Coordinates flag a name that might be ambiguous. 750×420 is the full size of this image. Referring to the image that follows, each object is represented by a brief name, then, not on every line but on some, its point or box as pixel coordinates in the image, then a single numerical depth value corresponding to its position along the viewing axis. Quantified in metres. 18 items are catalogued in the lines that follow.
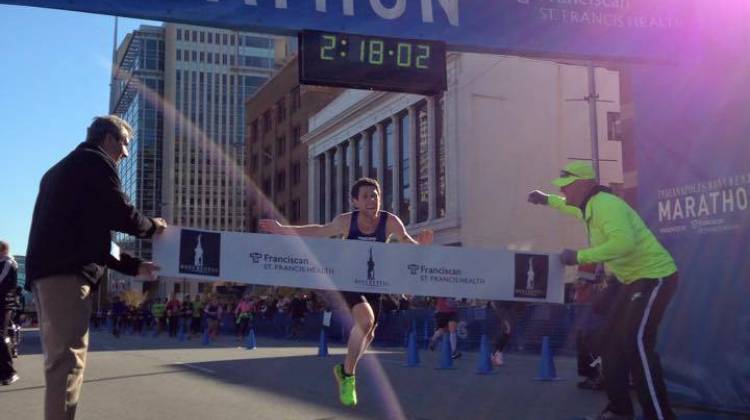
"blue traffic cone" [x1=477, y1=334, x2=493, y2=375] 12.76
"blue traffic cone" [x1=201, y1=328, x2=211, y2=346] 24.94
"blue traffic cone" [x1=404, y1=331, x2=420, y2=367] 14.13
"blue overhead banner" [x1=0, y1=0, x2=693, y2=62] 8.33
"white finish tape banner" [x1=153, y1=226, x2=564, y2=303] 6.26
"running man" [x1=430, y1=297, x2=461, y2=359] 15.64
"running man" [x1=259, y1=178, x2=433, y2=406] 6.52
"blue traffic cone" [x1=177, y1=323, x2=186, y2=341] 28.10
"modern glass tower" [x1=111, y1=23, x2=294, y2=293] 130.25
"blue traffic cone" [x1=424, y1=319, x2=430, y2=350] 21.39
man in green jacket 5.80
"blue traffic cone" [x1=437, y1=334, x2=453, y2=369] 13.70
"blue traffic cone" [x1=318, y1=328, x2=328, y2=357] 16.92
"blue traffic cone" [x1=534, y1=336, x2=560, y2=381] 11.63
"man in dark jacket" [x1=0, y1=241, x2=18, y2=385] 10.06
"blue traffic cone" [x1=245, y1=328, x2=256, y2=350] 20.58
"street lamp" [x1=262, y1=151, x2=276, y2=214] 66.19
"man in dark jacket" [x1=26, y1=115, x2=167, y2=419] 4.22
